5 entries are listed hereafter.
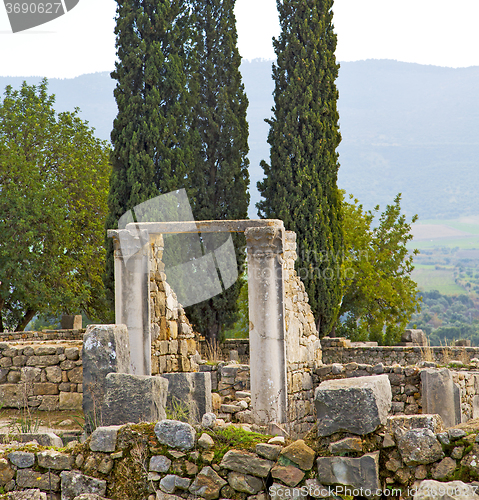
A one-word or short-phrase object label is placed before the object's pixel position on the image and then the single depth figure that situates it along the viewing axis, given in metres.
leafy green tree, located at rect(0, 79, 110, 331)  39.00
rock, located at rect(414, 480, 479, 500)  6.88
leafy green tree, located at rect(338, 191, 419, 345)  47.69
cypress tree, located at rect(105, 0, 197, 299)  33.12
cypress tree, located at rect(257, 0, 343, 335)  35.72
